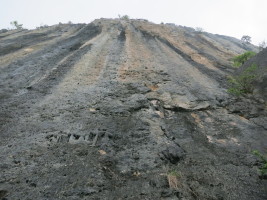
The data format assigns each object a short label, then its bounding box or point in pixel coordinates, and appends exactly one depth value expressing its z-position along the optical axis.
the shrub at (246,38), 41.99
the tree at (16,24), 34.71
